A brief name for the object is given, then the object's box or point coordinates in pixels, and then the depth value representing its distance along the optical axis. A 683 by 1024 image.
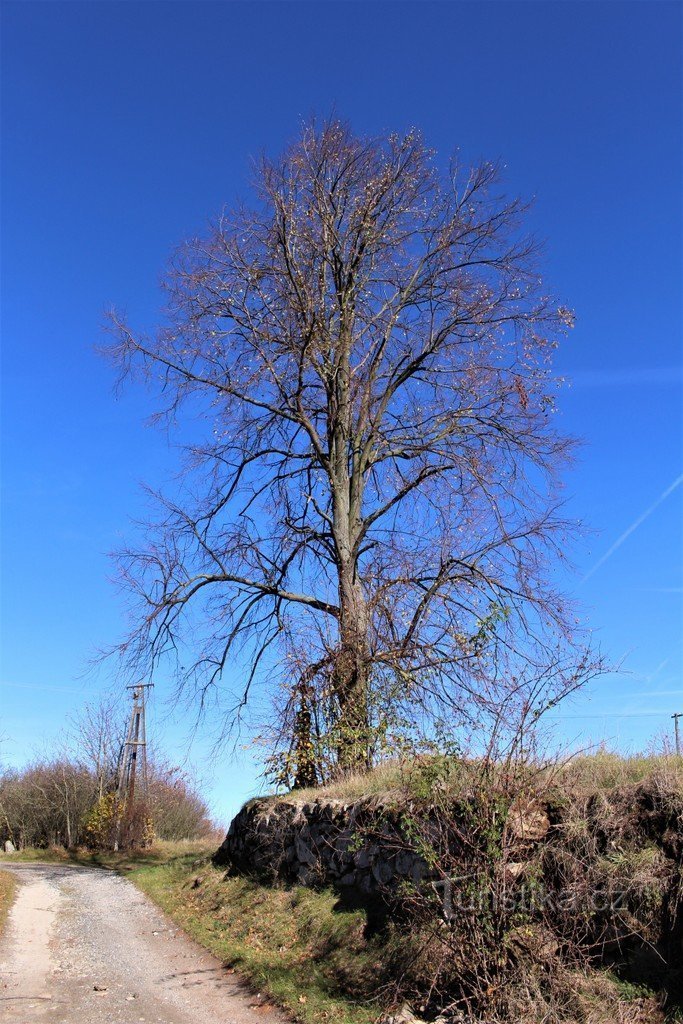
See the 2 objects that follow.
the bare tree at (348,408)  15.17
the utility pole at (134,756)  27.20
